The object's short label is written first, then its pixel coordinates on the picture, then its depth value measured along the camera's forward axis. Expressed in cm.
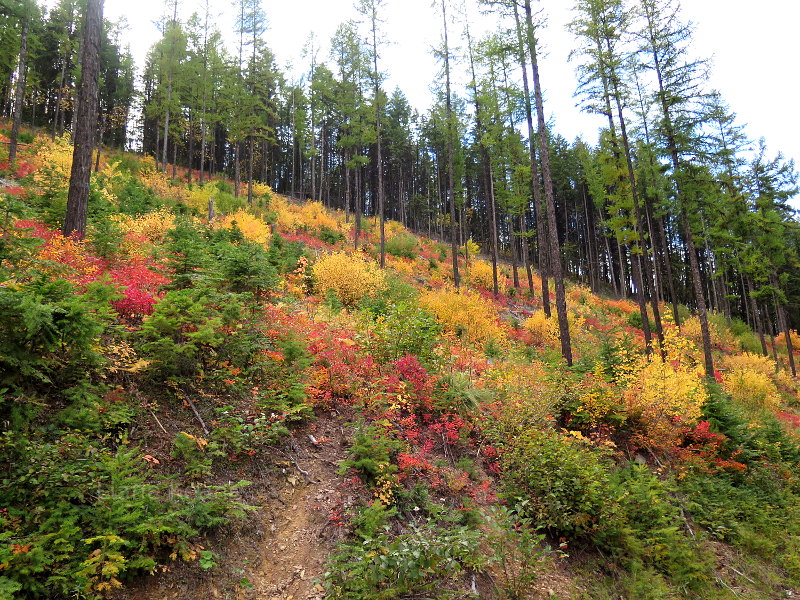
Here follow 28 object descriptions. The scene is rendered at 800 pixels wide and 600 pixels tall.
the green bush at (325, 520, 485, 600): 378
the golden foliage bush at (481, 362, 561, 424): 745
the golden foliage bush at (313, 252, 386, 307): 1312
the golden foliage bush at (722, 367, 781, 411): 1647
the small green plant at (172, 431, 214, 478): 429
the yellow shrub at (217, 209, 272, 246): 1599
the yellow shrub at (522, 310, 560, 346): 1641
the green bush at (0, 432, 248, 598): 280
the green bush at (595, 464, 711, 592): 595
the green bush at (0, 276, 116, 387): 346
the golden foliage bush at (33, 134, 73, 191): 952
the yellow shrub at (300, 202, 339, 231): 2480
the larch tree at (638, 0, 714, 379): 1603
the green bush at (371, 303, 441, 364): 825
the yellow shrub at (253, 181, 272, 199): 2980
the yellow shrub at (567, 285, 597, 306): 2727
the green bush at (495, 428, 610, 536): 594
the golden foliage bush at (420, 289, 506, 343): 1356
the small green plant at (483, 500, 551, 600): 467
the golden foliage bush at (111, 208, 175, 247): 1057
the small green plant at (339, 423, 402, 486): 538
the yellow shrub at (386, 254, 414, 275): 2155
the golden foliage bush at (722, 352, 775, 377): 2106
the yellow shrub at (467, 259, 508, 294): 2473
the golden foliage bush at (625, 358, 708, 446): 908
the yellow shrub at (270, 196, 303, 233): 2270
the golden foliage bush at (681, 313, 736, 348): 2467
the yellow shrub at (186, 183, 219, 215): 1931
